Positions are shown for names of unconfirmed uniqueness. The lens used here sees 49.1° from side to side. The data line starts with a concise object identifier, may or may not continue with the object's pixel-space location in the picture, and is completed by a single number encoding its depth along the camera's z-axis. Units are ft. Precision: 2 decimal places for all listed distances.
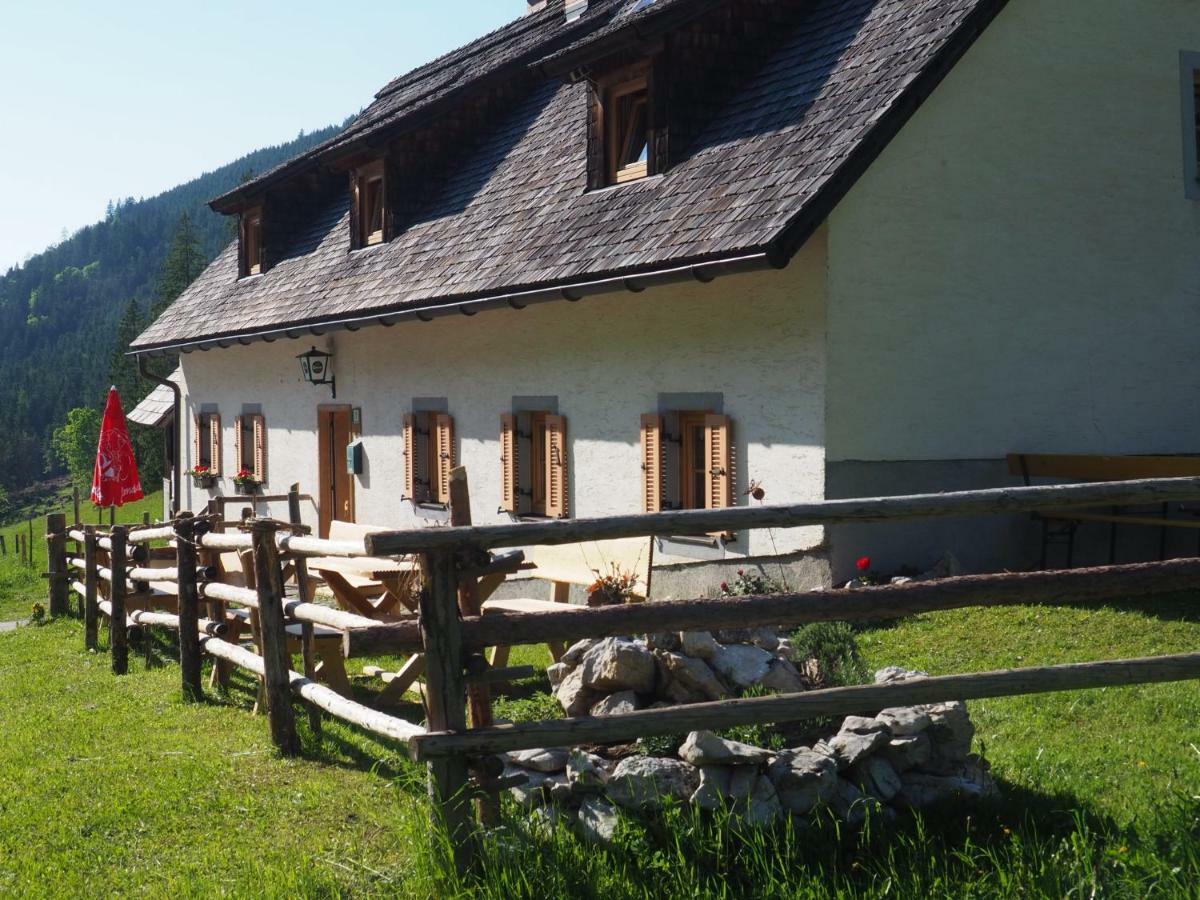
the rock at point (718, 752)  16.22
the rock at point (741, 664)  19.53
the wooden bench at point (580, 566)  29.17
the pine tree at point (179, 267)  231.71
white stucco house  34.19
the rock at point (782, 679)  19.66
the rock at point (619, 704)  18.35
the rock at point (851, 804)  16.17
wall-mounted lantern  54.65
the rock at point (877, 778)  16.67
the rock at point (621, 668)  18.82
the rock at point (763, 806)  15.67
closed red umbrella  57.77
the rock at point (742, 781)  15.96
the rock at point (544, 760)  16.89
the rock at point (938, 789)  16.83
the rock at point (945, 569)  34.22
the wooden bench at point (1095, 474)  33.45
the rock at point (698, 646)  19.57
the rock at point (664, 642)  19.43
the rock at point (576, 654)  20.58
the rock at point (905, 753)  17.17
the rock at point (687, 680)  18.97
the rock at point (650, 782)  15.85
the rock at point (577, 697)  19.29
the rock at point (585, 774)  16.30
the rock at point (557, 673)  20.90
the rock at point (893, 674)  18.62
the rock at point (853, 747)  16.80
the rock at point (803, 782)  16.28
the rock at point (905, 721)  17.35
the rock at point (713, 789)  15.83
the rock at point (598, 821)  15.51
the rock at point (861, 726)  17.32
